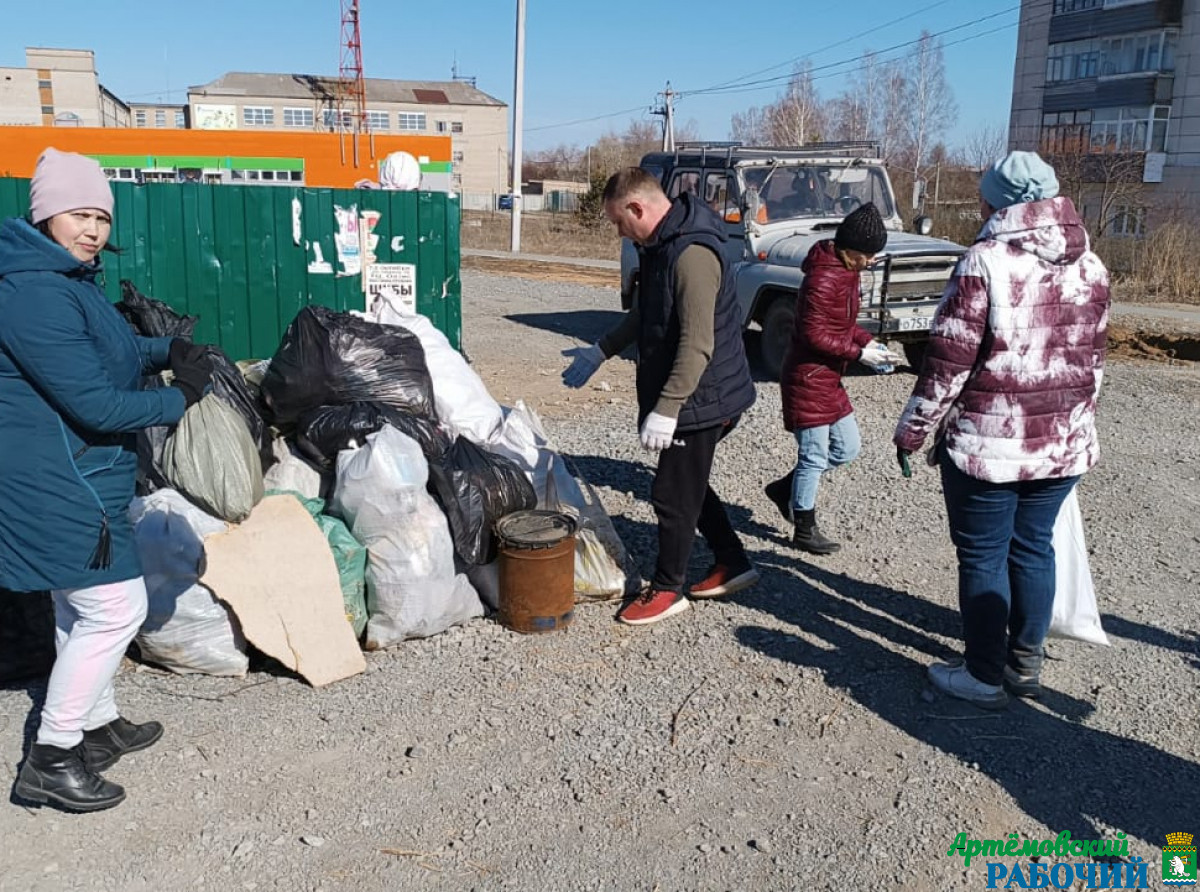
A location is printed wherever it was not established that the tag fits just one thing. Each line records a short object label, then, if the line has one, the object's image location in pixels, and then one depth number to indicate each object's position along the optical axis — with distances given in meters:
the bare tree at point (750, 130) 63.97
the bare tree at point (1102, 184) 21.78
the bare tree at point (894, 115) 51.34
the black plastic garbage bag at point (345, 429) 4.32
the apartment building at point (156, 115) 90.56
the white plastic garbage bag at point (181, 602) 3.65
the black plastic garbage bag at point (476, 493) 4.12
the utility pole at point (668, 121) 40.03
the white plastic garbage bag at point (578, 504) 4.45
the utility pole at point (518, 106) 24.88
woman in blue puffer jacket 2.66
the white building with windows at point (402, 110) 73.06
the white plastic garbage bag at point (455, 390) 5.05
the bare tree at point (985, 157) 39.59
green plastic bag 3.90
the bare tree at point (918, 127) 47.65
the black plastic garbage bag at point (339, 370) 4.63
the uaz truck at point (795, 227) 9.15
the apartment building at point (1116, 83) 36.84
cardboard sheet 3.67
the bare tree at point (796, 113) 54.41
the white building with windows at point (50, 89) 67.62
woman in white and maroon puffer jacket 3.20
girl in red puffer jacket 4.89
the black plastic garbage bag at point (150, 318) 4.83
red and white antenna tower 52.44
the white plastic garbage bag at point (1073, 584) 3.79
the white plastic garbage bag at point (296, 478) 4.37
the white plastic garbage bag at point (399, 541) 3.94
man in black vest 3.79
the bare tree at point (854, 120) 52.56
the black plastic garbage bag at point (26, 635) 3.57
